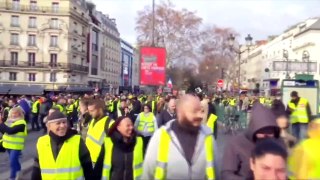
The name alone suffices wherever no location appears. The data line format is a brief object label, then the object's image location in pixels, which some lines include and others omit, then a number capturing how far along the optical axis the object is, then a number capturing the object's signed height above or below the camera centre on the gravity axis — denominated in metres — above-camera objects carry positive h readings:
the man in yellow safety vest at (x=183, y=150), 2.92 -0.47
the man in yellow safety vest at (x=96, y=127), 5.40 -0.55
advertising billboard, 20.94 +1.23
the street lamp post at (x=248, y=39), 22.27 +2.92
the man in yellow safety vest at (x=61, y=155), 3.76 -0.67
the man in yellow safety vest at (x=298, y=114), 10.56 -0.64
